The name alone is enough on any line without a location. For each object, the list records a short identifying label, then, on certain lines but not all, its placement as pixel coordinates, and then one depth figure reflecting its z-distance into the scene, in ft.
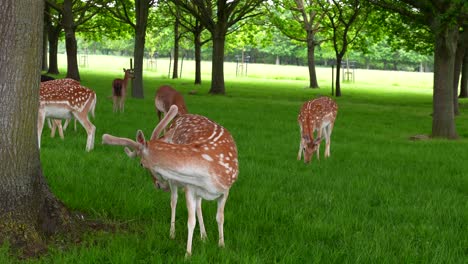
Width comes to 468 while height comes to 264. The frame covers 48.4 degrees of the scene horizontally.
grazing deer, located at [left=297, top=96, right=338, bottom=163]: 29.94
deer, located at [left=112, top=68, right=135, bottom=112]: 51.42
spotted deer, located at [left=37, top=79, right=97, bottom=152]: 29.99
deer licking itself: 12.70
